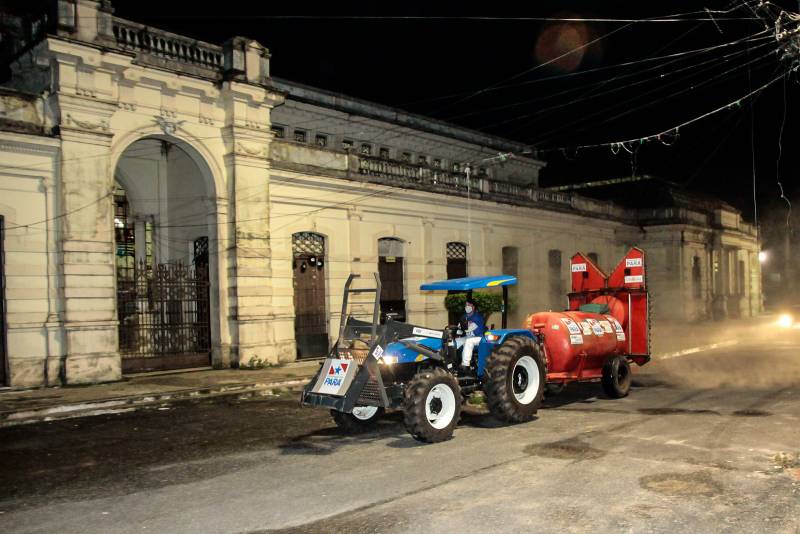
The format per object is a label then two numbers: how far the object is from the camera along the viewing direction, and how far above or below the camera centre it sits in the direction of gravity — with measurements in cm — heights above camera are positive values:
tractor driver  970 -84
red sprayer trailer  1112 -103
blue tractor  825 -136
